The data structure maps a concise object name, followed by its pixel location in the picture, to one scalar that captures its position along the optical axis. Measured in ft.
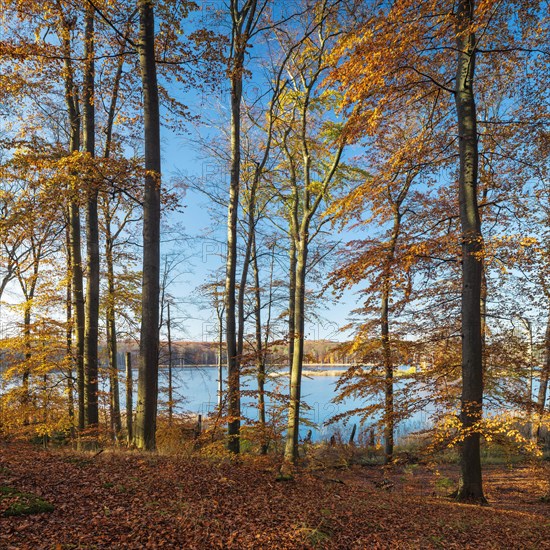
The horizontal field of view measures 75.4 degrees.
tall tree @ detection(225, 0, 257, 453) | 28.22
